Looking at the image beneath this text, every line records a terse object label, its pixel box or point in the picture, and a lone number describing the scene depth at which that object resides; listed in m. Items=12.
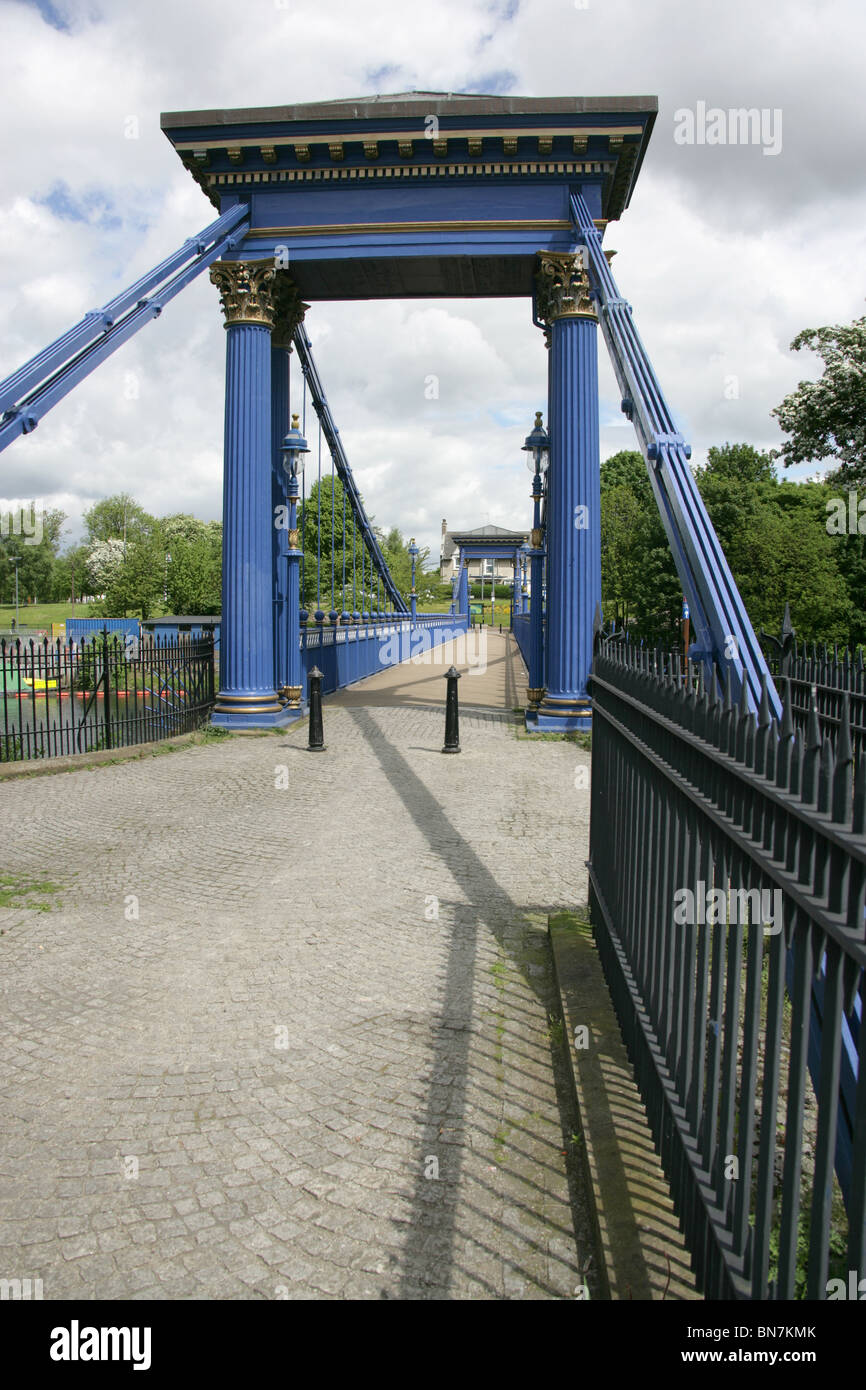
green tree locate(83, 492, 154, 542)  75.48
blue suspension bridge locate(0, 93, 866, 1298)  1.62
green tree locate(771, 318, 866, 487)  24.02
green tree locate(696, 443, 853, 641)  21.93
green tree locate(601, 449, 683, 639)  27.34
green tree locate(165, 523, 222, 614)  44.59
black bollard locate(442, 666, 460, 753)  11.02
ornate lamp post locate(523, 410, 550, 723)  14.12
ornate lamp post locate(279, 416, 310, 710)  13.38
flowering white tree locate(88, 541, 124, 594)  56.50
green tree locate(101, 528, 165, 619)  44.91
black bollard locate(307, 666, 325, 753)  10.91
